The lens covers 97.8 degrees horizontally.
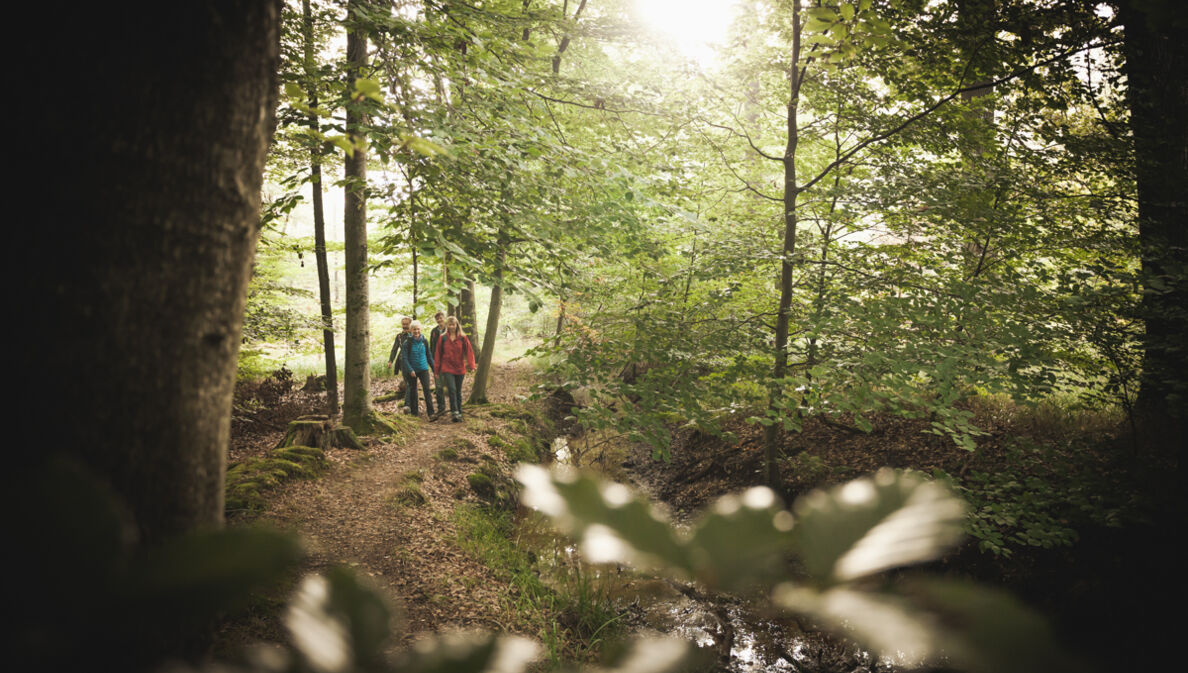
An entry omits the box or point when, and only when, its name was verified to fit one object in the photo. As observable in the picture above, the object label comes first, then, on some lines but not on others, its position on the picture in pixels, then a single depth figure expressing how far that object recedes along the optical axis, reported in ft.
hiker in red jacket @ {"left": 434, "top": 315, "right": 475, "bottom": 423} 27.78
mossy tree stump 20.79
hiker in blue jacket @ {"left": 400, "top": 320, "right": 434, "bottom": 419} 28.14
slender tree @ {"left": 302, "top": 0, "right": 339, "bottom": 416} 22.61
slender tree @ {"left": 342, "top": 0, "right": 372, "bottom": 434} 21.77
